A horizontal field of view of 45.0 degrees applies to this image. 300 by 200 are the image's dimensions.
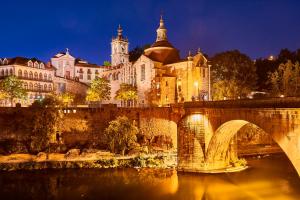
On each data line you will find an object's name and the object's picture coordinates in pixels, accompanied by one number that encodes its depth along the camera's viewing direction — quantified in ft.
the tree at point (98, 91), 276.00
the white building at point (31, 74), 281.74
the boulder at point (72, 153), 163.63
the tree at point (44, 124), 170.40
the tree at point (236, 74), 229.66
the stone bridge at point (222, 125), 90.89
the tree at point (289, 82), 196.65
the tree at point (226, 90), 226.99
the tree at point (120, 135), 168.25
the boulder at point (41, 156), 160.98
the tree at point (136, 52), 380.58
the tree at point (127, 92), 251.80
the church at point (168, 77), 241.96
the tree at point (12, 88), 245.65
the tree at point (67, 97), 268.41
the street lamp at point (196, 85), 240.26
